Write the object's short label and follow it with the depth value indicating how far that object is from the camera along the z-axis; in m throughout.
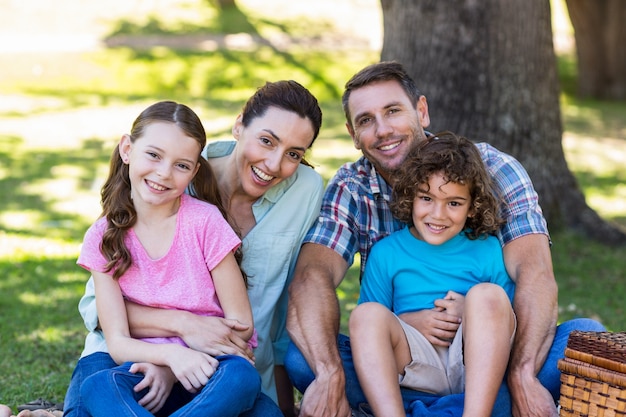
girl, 3.18
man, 3.26
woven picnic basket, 2.79
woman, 3.39
